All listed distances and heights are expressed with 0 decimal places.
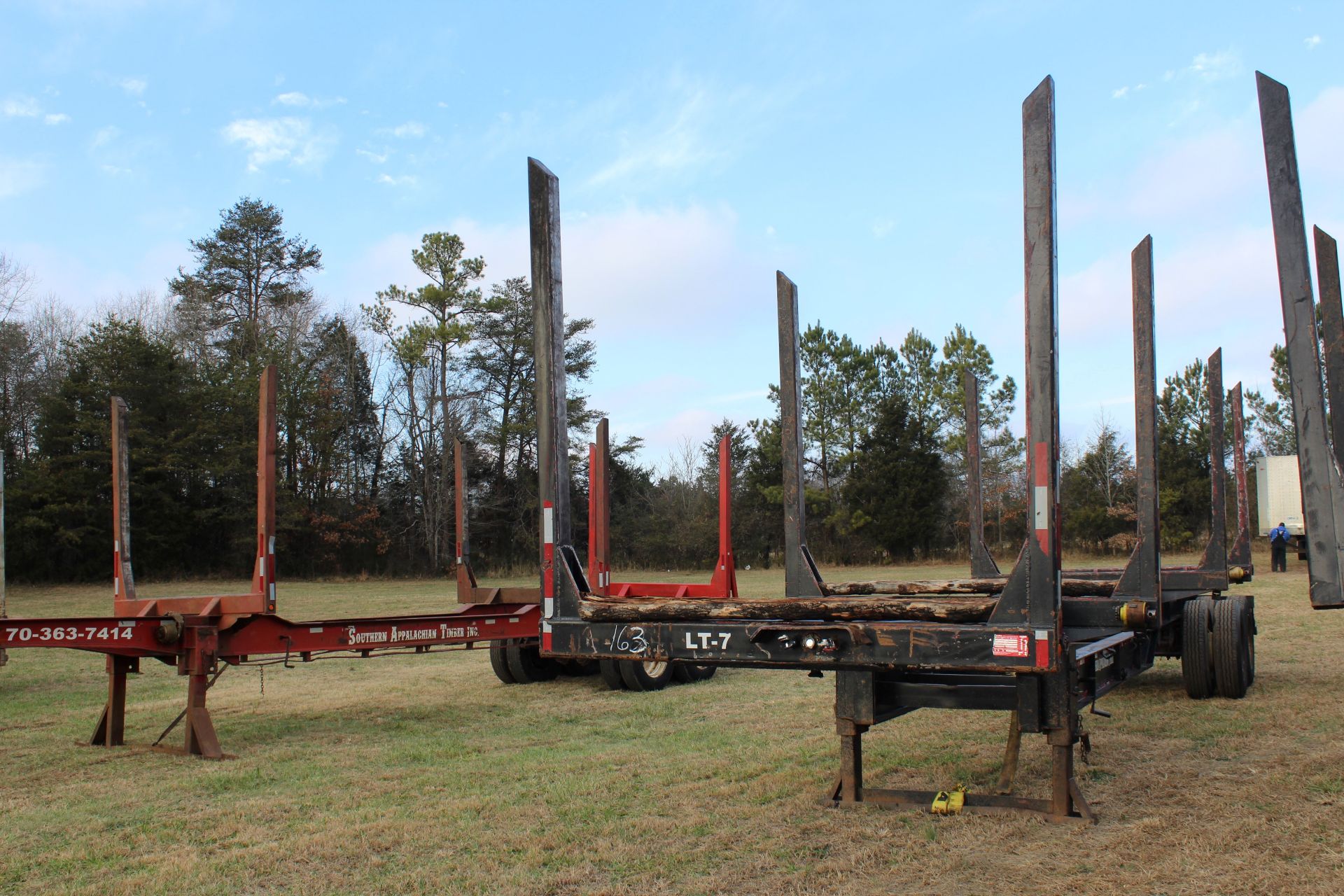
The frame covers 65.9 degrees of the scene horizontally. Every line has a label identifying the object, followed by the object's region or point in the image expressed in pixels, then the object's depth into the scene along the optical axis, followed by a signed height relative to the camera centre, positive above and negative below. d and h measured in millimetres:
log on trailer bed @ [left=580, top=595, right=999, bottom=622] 4480 -418
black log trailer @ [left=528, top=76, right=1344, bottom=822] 4223 -428
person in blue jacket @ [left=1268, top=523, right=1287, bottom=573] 27984 -1254
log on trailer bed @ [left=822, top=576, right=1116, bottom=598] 6797 -493
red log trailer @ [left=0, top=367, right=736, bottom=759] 7738 -788
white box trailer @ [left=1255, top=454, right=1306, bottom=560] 29719 +221
